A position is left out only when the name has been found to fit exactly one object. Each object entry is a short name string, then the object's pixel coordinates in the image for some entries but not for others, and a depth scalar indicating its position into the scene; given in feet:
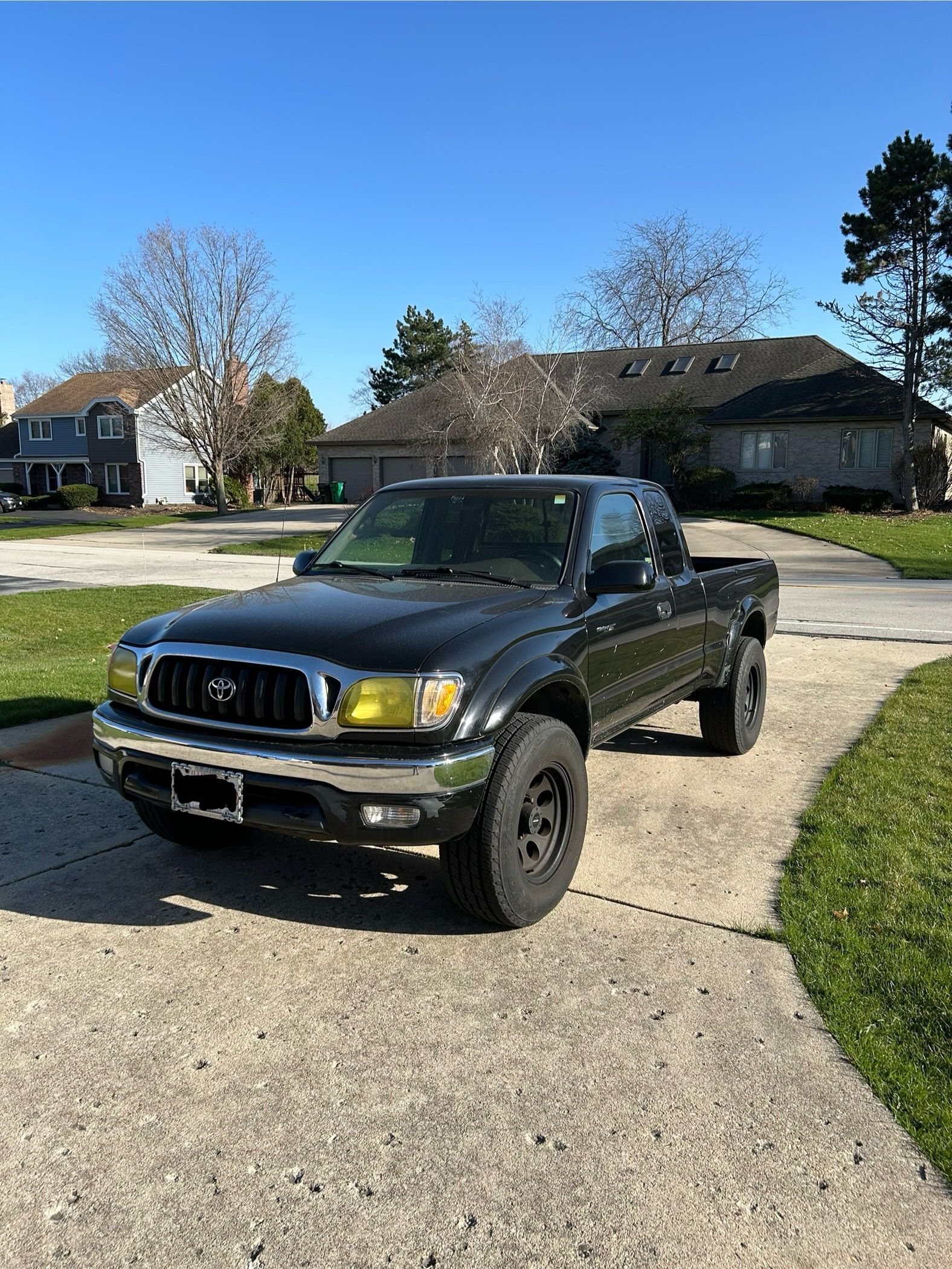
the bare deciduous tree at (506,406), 95.81
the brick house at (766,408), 111.96
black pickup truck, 11.12
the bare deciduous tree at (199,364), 126.62
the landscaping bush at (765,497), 112.06
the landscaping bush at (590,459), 126.41
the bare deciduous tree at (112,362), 129.54
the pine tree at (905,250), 100.63
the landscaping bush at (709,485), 114.93
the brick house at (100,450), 175.32
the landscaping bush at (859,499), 107.55
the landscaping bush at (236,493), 168.35
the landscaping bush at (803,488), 110.22
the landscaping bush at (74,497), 166.61
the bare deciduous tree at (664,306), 180.75
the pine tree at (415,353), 234.58
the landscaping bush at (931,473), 107.34
